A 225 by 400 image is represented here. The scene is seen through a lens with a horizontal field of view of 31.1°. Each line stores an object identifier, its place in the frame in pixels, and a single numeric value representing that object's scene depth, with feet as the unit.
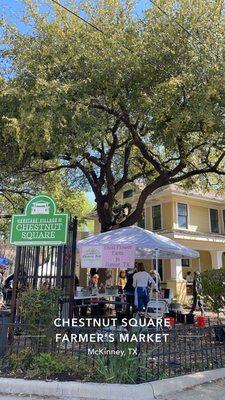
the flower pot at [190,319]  41.68
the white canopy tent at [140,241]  35.99
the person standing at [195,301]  46.20
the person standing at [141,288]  38.70
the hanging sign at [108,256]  34.14
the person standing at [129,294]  41.24
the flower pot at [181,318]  42.23
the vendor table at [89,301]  41.31
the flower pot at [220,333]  27.40
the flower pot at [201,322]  34.24
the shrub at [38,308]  21.89
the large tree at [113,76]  34.88
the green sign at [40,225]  24.38
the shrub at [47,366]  19.92
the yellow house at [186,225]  76.23
